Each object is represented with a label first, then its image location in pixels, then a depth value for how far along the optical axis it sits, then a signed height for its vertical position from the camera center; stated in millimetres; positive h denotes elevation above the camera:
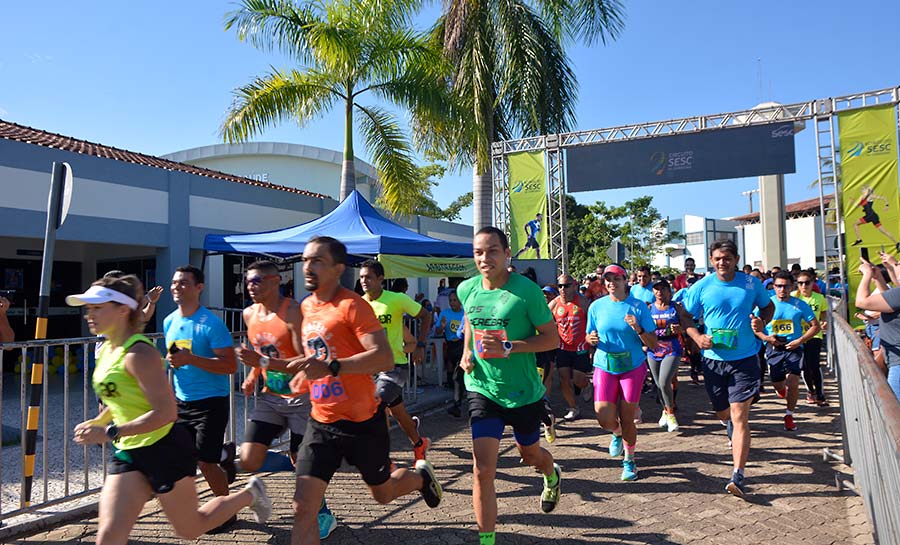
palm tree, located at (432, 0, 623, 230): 15594 +6057
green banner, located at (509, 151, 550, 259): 15992 +2481
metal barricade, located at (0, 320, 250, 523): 4688 -1495
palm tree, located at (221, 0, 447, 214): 12344 +4653
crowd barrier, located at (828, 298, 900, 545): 2252 -646
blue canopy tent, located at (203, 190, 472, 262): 10016 +1130
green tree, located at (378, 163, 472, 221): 30094 +5688
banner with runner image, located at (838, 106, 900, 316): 13062 +2393
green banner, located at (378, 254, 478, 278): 9953 +643
